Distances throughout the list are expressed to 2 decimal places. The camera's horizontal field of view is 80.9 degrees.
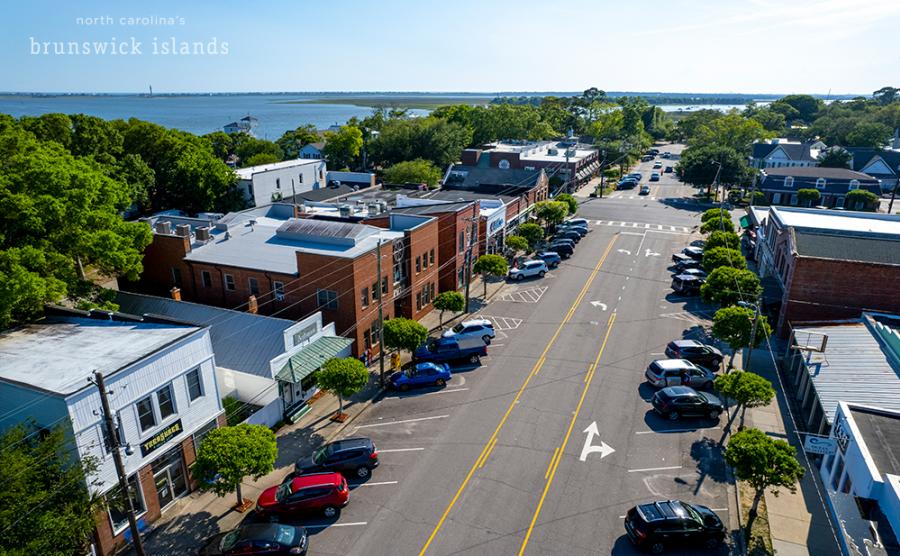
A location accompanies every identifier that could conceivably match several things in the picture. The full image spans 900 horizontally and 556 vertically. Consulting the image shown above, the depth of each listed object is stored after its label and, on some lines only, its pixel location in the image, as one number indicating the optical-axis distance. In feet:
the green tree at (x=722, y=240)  174.02
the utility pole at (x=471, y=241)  145.07
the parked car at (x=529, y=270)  175.52
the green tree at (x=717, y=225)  200.23
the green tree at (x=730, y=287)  129.08
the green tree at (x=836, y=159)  355.77
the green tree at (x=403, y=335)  109.29
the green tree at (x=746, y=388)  85.81
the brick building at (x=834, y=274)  118.42
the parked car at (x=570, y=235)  218.79
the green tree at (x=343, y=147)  345.31
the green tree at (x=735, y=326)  108.27
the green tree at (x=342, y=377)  92.68
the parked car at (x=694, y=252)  190.05
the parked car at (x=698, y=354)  116.26
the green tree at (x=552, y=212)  221.05
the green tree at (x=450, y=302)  130.93
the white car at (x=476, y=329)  125.84
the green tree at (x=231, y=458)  69.92
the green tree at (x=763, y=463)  67.87
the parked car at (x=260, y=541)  65.26
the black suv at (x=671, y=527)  66.54
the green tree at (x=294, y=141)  395.20
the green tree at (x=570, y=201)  248.11
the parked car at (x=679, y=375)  104.32
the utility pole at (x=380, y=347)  101.81
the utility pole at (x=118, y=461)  53.16
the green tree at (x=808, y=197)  284.82
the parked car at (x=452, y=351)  116.78
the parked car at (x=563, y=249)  200.23
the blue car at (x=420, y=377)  107.04
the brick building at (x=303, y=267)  113.09
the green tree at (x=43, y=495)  53.06
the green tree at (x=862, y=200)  269.85
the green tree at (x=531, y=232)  197.26
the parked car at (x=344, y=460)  81.10
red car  72.90
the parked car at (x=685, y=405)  95.55
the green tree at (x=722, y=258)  151.33
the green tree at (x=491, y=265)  153.17
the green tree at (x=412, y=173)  257.96
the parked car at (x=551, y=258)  188.85
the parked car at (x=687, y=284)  159.94
